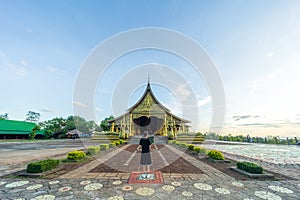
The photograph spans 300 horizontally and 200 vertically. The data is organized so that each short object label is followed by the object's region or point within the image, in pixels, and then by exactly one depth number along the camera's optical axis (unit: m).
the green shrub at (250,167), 4.59
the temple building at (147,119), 21.09
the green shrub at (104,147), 10.80
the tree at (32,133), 27.94
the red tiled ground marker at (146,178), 4.07
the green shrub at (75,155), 6.79
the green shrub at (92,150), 8.87
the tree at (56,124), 42.23
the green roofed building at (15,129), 23.95
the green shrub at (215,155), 6.89
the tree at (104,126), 39.78
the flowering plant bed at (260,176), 4.42
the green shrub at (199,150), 8.54
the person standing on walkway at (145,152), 4.58
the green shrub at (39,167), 4.62
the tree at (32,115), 54.51
